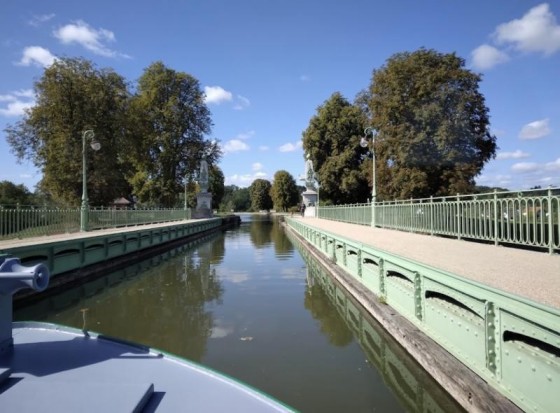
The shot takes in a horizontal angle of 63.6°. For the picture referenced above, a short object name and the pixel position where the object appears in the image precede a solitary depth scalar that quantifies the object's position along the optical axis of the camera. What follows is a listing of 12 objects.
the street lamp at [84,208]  20.56
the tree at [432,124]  26.11
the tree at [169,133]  49.28
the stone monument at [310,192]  48.28
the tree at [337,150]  48.53
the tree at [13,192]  72.81
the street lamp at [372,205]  23.53
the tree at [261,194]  137.12
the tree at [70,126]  31.66
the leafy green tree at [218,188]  95.04
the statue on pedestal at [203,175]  50.50
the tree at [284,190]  114.56
